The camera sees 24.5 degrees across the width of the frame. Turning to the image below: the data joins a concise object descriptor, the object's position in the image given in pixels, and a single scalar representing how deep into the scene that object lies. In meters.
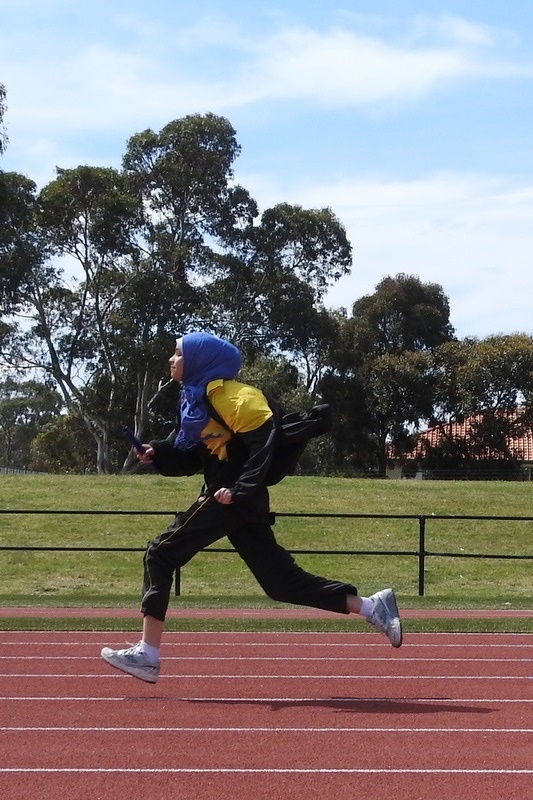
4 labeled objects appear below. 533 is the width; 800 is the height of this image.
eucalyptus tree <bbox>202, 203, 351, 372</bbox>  49.00
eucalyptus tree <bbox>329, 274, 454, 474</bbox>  58.91
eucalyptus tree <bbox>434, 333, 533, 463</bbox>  55.03
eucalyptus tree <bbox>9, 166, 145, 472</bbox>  46.72
